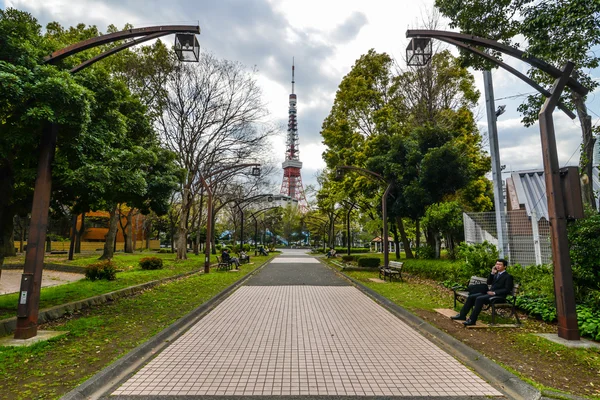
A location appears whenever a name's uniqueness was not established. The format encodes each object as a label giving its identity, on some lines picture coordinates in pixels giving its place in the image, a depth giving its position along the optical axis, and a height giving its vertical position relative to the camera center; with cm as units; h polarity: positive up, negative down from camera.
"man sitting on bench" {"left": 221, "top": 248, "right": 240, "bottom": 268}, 1962 -86
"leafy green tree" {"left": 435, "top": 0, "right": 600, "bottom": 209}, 684 +423
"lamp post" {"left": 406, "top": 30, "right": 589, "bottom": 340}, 577 +86
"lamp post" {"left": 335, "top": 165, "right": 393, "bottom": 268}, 1639 +93
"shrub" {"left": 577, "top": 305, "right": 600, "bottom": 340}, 578 -132
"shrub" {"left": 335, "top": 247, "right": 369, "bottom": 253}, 4421 -118
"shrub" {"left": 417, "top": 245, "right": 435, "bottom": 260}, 1981 -64
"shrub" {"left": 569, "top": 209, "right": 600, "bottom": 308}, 663 -30
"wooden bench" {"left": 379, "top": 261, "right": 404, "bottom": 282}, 1466 -120
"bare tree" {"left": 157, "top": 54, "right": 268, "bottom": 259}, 1994 +635
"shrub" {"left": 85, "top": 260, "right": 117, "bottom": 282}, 1241 -106
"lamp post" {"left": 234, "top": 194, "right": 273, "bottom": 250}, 2896 +351
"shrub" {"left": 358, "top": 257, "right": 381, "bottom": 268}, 2020 -117
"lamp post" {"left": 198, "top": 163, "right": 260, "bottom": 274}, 1764 +90
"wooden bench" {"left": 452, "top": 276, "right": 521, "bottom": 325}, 684 -120
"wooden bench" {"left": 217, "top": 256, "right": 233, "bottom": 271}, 1956 -123
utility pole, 1141 +248
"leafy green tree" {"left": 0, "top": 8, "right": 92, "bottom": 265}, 538 +214
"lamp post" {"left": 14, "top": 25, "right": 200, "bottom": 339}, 568 +55
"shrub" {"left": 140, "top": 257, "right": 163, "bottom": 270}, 1725 -104
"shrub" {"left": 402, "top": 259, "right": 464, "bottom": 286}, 1218 -113
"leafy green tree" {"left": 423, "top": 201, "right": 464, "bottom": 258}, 1703 +105
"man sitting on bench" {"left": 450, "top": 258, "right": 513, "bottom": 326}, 679 -96
